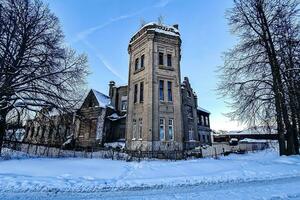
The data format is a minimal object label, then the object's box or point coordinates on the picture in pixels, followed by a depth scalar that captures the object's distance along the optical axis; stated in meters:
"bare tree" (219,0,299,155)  16.69
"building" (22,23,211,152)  22.98
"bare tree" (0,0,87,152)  14.79
